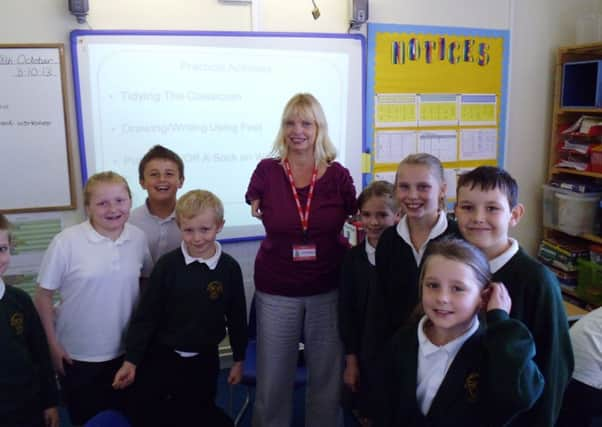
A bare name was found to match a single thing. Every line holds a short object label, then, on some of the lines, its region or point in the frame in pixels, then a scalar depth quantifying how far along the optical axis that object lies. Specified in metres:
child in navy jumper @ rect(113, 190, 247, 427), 1.78
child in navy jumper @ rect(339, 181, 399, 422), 1.84
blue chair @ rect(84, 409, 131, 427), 1.17
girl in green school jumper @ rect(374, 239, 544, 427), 1.18
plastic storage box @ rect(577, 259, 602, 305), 3.27
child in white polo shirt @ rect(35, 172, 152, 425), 1.75
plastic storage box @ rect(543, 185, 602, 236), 3.35
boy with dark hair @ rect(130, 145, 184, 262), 2.08
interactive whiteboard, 2.67
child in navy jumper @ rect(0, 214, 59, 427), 1.51
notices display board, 3.14
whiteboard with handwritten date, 2.54
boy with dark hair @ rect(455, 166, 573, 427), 1.30
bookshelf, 3.38
